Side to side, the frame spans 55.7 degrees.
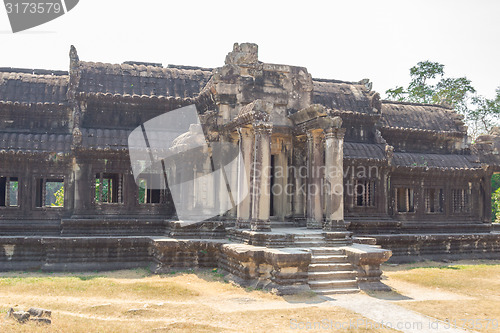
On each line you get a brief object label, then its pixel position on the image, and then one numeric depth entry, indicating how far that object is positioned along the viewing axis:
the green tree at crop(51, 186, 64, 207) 33.52
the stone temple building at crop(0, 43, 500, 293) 13.52
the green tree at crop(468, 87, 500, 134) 40.78
